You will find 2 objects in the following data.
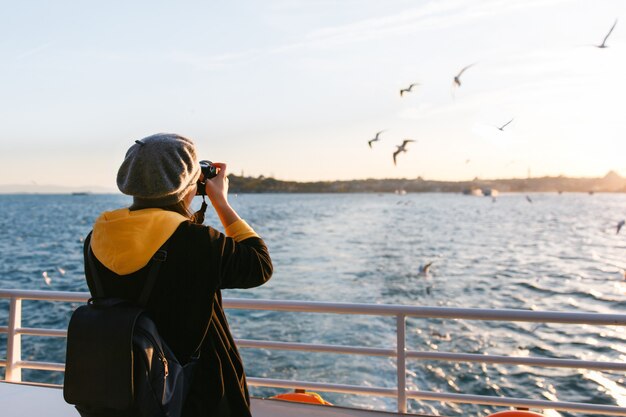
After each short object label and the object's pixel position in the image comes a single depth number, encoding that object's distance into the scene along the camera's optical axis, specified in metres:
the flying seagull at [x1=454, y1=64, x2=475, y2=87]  7.22
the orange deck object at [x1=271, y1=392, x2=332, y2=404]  2.75
